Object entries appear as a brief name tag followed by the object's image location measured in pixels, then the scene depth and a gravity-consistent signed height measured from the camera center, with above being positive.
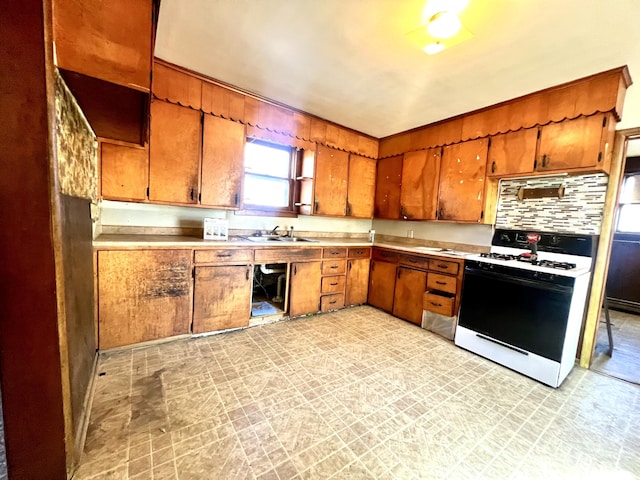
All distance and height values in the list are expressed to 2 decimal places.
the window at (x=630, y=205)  4.12 +0.54
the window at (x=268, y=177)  3.22 +0.52
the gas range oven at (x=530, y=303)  2.06 -0.62
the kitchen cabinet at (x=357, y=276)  3.55 -0.75
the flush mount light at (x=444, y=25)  1.54 +1.23
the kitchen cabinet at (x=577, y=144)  2.12 +0.79
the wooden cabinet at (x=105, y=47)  1.00 +0.65
